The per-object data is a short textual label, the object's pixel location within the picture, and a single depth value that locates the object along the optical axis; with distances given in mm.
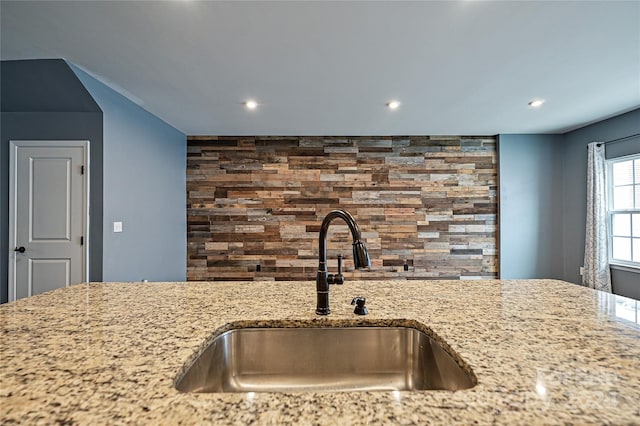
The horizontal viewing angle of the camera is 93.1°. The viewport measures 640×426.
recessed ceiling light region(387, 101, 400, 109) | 3459
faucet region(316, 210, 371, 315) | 870
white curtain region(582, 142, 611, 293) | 4086
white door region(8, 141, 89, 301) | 3045
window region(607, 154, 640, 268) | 3840
